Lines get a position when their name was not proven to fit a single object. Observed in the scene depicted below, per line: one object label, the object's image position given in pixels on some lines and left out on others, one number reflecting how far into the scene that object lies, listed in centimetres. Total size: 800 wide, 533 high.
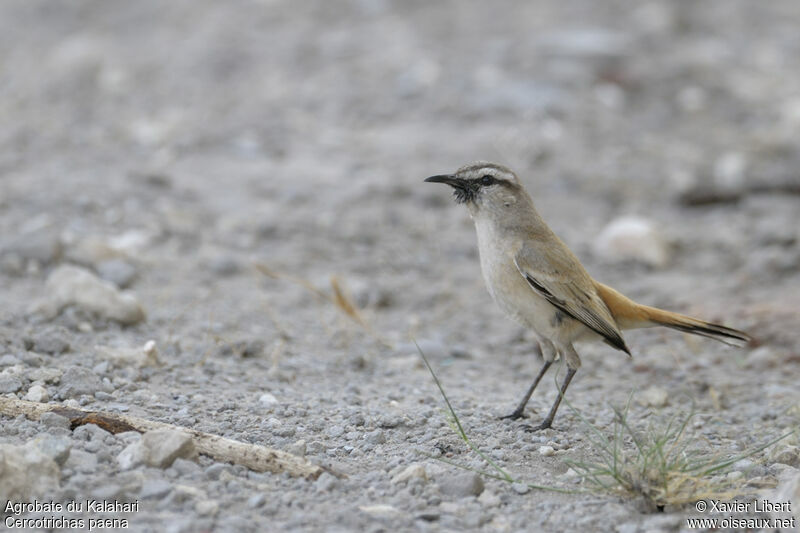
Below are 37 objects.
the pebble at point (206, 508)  726
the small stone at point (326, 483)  795
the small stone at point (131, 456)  784
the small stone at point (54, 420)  845
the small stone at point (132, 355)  1069
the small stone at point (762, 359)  1314
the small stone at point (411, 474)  823
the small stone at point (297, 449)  866
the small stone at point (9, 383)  917
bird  1079
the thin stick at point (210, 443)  816
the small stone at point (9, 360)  987
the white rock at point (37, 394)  910
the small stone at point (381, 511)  752
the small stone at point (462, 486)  813
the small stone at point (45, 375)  953
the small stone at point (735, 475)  823
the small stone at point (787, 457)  921
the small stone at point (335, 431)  936
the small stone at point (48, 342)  1065
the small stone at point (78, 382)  943
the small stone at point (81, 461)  769
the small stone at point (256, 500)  752
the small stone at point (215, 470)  793
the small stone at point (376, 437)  927
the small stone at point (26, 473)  716
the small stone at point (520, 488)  823
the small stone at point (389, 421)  973
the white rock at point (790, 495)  737
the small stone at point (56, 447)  760
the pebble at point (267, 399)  1023
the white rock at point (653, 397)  1169
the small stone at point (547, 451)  937
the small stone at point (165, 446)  788
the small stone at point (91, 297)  1195
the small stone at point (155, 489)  741
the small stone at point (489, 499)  799
